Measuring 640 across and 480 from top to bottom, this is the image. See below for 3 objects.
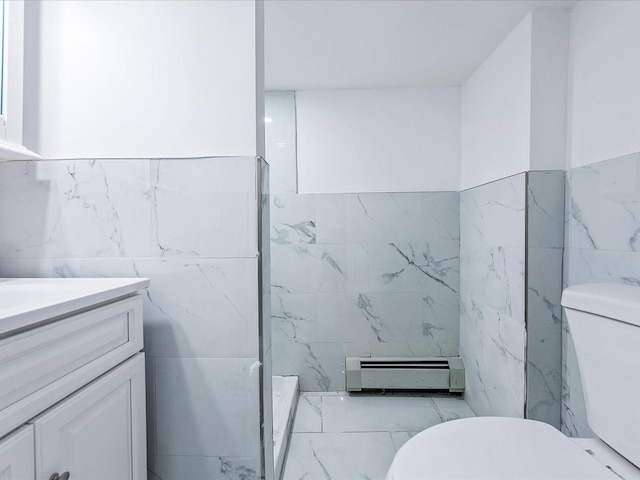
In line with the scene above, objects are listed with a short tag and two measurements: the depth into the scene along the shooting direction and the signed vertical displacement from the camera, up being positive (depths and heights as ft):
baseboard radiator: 8.10 -2.92
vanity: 2.18 -0.99
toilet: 3.10 -1.87
